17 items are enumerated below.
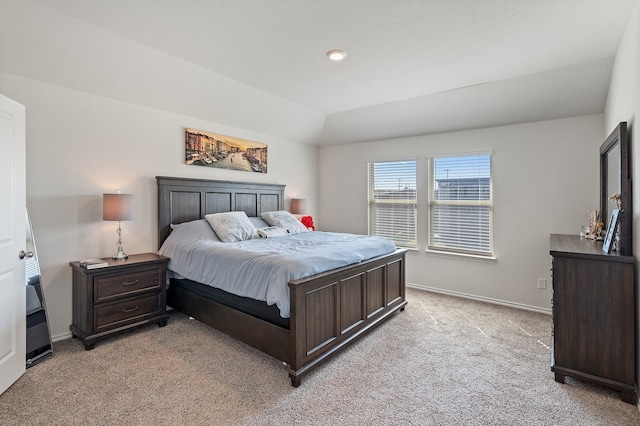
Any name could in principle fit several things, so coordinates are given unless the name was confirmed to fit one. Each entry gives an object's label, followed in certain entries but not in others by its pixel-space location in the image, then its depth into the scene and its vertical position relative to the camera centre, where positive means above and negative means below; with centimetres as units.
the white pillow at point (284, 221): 432 -11
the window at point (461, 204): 424 +10
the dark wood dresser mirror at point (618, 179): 218 +26
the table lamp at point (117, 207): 303 +7
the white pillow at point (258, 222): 429 -13
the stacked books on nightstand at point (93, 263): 281 -45
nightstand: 279 -79
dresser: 207 -74
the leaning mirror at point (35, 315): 254 -84
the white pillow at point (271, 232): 391 -24
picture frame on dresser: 227 -15
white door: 219 -19
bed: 233 -83
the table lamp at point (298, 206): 527 +12
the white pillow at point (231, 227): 362 -16
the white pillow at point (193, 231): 354 -20
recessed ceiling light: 276 +142
